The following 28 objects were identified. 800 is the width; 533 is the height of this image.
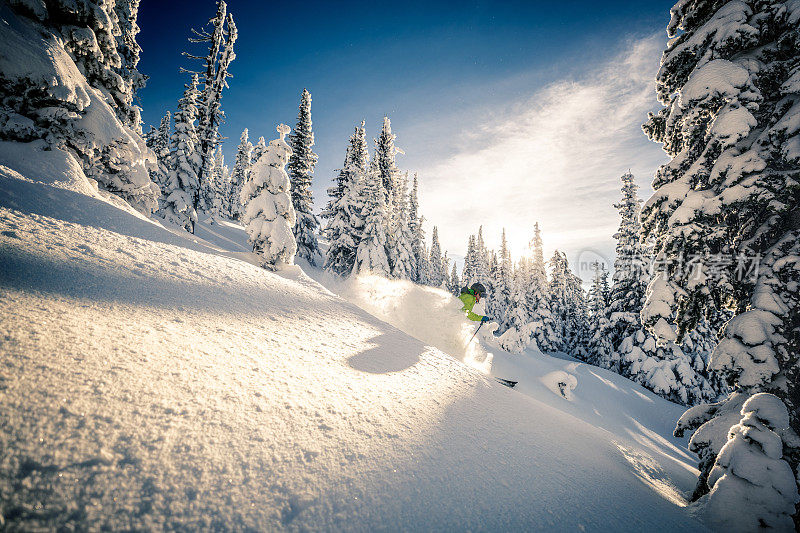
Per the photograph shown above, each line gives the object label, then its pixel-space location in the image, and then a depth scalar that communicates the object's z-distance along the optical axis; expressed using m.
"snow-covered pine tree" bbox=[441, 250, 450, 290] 61.28
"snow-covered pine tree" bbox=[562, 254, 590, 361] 40.32
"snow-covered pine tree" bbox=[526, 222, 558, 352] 34.12
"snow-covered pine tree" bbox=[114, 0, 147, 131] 9.46
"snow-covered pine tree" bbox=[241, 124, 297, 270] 11.38
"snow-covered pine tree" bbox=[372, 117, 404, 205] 27.95
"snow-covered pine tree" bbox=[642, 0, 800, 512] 4.93
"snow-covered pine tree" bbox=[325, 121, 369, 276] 22.86
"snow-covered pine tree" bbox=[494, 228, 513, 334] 42.96
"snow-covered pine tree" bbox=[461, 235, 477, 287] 49.83
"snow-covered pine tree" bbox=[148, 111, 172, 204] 31.02
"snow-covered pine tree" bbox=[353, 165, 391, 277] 21.61
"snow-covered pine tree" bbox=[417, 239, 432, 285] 33.68
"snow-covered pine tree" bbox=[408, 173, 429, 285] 33.94
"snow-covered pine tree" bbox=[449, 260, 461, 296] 64.66
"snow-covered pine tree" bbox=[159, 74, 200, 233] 18.94
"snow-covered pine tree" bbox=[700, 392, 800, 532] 3.35
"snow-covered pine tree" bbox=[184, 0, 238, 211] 17.06
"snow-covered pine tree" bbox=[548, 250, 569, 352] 38.56
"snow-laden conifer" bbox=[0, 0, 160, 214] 5.86
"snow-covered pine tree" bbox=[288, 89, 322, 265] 24.72
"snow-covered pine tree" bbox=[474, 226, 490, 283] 46.44
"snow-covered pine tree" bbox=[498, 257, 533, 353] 34.74
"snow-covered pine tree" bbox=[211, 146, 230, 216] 43.34
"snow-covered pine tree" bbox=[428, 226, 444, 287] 51.59
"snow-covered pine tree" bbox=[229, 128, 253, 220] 48.62
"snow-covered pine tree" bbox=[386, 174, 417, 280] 23.98
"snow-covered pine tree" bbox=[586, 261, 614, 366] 23.64
